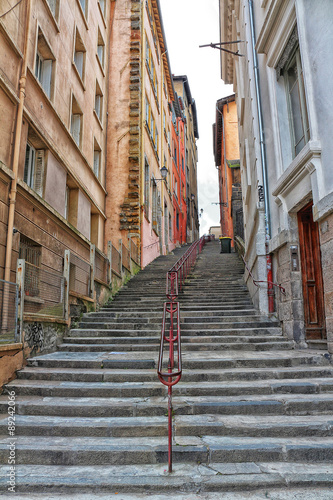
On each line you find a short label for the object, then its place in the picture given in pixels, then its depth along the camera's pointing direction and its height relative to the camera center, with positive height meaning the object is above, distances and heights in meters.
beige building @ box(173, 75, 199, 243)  39.72 +20.90
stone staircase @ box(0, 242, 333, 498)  3.58 -1.11
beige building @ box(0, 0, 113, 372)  7.14 +4.31
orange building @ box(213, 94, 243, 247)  26.53 +12.06
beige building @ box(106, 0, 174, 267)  16.14 +8.68
